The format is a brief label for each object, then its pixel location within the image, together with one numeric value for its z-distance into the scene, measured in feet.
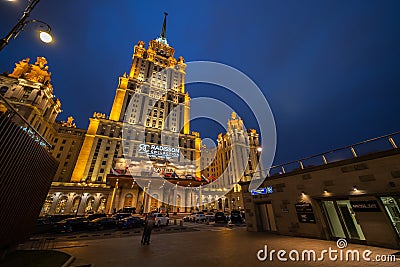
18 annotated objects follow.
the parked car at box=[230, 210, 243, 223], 84.17
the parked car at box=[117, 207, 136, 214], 118.21
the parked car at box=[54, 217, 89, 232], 57.26
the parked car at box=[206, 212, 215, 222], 97.74
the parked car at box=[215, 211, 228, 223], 89.54
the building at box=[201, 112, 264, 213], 236.63
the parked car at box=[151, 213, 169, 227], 73.05
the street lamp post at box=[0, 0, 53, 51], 17.53
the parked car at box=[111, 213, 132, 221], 84.33
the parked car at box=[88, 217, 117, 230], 64.31
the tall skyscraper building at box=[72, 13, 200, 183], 187.11
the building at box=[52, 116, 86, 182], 206.28
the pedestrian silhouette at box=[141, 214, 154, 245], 35.60
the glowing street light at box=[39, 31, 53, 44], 20.65
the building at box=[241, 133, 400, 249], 28.07
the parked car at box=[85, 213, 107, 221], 78.99
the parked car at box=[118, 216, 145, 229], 68.74
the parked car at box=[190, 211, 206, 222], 98.43
